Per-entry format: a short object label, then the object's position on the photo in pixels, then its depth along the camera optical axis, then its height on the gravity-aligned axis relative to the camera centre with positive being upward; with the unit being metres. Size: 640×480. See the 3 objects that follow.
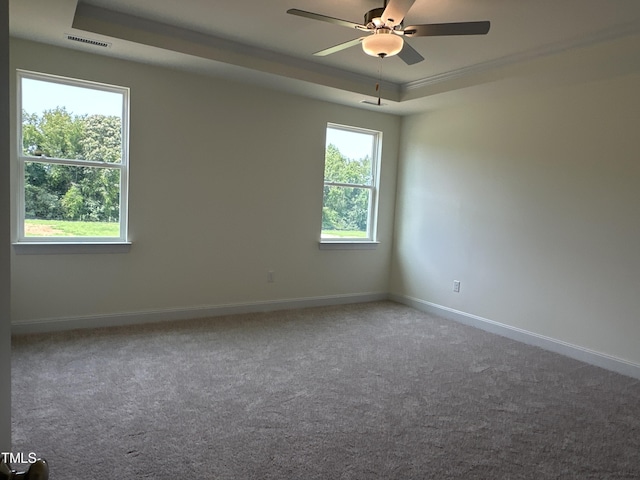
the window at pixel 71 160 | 3.79 +0.28
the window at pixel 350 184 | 5.50 +0.27
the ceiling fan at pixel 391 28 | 2.56 +1.08
